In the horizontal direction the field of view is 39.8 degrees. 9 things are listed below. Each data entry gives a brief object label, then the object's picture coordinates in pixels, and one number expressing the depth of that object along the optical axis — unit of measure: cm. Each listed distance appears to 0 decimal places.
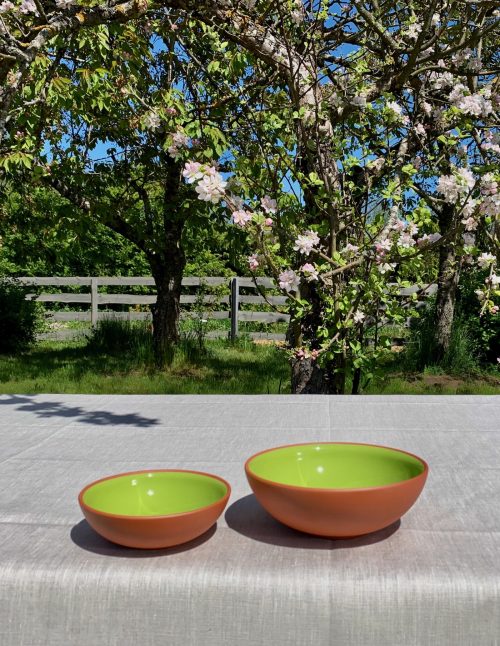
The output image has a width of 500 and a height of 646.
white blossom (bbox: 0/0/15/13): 300
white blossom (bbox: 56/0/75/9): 284
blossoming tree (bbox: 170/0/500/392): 306
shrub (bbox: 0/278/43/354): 861
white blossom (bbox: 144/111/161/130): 412
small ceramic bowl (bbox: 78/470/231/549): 103
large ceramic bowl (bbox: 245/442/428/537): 104
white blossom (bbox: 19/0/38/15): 281
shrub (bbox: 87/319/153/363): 815
